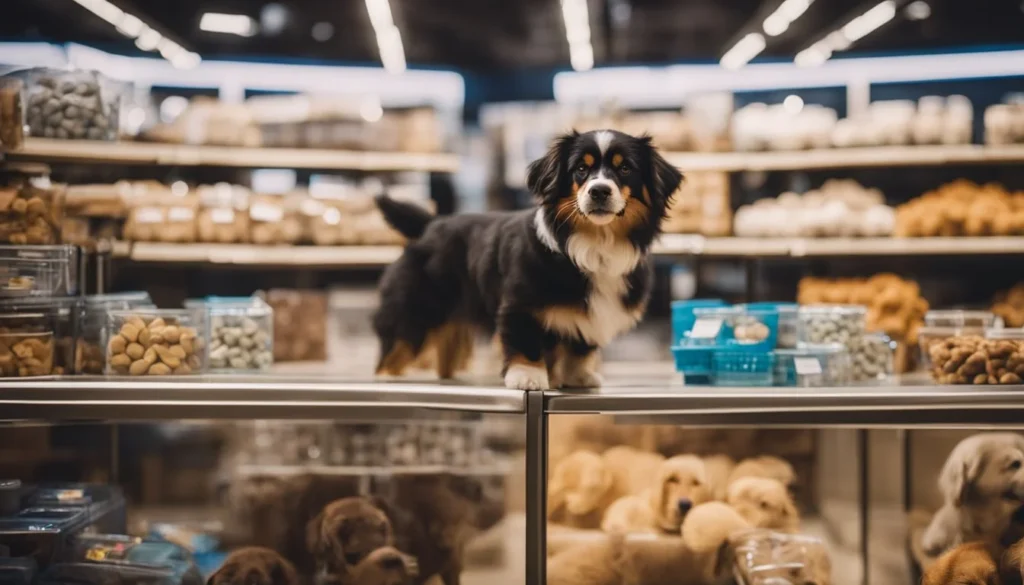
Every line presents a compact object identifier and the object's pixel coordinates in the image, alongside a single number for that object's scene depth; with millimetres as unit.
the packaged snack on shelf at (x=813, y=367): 2209
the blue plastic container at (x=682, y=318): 2422
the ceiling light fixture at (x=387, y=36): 4926
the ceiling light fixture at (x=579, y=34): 4844
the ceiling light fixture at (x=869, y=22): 4805
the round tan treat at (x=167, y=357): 2336
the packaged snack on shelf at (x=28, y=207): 2369
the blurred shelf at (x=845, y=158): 4348
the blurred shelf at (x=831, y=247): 4285
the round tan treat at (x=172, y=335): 2354
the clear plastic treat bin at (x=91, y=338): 2369
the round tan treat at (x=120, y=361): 2316
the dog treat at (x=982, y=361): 2133
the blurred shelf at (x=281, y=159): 4484
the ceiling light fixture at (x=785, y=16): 4879
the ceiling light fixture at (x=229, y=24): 5266
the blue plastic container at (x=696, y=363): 2266
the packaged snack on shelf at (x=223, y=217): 4488
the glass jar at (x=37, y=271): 2309
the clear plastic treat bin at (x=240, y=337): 2486
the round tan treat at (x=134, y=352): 2323
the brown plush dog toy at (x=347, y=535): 2346
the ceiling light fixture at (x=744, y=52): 5450
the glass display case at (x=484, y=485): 1962
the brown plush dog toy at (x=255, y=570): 2252
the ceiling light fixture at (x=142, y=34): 4715
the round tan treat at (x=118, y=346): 2324
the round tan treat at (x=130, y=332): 2334
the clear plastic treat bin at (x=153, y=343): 2318
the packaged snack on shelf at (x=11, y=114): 2428
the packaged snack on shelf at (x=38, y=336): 2271
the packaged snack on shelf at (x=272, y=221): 4547
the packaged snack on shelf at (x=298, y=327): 4227
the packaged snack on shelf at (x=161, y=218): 4426
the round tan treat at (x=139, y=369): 2307
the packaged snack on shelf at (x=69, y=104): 2555
